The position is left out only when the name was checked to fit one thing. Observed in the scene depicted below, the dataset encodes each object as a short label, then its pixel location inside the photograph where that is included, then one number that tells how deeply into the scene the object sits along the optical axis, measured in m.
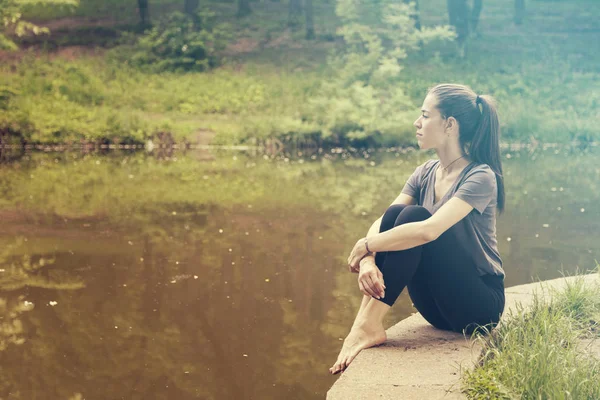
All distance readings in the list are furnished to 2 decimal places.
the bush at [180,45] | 21.78
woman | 3.48
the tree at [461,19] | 24.11
